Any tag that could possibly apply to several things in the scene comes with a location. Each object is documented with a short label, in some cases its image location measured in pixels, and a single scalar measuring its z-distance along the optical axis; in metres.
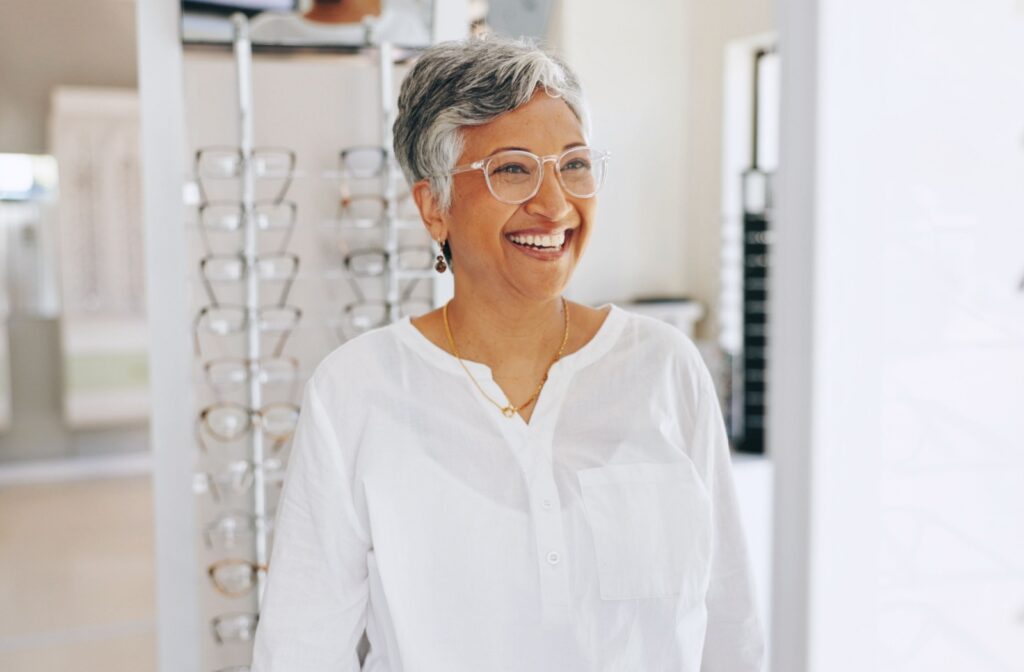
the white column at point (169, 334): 1.61
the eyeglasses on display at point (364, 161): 1.83
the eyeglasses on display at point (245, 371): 1.80
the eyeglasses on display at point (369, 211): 1.83
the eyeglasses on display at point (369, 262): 1.86
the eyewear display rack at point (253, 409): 1.77
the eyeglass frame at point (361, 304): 1.88
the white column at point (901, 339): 1.37
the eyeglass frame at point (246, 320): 1.77
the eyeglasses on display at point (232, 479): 1.80
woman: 1.07
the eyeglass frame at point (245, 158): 1.72
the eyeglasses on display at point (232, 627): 1.80
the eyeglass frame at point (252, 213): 1.73
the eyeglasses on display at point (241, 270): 1.75
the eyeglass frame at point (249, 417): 1.77
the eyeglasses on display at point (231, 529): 1.80
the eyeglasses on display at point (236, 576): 1.81
